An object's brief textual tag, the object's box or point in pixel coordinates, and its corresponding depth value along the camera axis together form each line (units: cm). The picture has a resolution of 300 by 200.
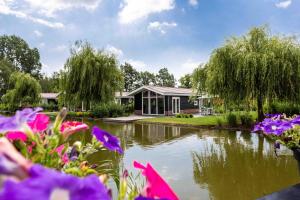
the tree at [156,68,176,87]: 5884
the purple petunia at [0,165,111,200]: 31
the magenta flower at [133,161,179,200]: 56
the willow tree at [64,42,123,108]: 1916
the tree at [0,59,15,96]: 4234
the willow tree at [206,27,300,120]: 1160
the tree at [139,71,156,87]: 5175
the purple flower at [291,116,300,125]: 185
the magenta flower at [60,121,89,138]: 68
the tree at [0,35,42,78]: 5259
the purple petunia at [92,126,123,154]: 77
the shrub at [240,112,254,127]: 1308
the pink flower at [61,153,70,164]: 80
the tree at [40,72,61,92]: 4916
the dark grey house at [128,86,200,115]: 2258
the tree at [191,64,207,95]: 1406
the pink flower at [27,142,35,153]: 62
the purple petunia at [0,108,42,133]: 52
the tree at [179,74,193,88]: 4411
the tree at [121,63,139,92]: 4932
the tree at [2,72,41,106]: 2756
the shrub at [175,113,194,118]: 1944
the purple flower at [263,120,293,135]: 175
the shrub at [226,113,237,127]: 1339
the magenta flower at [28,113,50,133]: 73
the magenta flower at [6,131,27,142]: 60
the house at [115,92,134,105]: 2768
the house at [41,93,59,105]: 3638
